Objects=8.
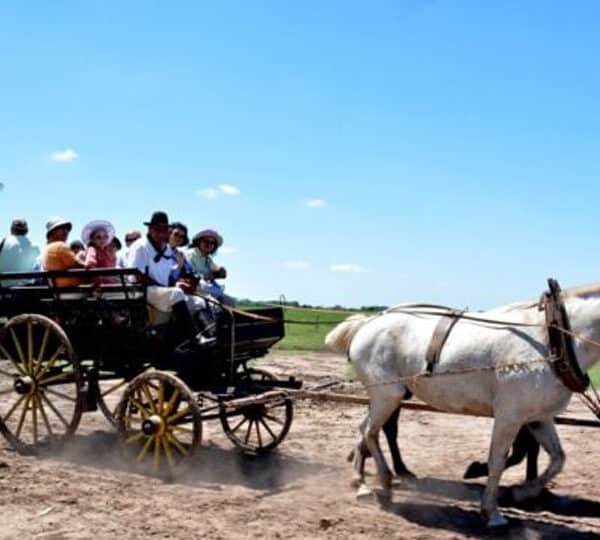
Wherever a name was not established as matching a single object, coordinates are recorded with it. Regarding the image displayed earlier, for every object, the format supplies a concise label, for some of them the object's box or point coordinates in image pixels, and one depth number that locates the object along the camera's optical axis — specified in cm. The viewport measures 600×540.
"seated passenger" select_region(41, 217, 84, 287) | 897
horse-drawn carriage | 799
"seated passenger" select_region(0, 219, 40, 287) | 1090
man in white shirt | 844
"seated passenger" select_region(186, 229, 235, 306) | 1002
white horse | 640
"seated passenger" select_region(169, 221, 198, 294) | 892
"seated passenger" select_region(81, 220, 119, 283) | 939
